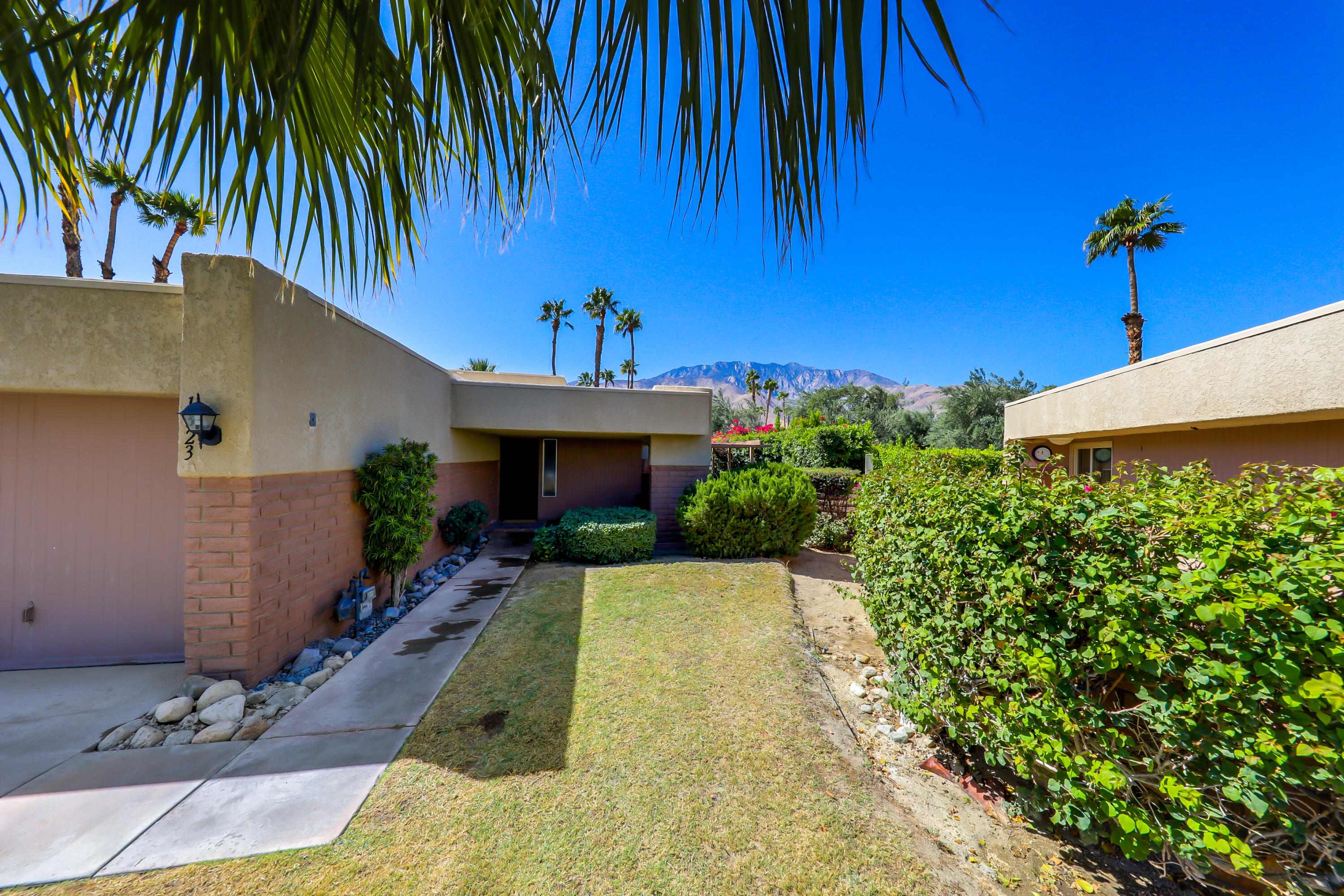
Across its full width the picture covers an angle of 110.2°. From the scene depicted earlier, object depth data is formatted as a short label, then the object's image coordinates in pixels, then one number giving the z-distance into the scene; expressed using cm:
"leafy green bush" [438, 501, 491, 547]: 874
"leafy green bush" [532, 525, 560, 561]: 875
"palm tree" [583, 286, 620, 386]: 3409
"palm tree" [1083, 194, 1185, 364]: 1839
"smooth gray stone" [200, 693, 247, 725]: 352
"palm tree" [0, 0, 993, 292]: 110
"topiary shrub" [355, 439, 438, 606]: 588
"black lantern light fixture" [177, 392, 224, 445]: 375
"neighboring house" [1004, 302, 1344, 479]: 469
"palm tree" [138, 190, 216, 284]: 1242
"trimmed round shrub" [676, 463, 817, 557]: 876
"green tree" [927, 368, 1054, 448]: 2823
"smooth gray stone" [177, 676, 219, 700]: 375
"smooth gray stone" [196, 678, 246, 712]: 364
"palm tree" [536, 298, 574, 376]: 3591
